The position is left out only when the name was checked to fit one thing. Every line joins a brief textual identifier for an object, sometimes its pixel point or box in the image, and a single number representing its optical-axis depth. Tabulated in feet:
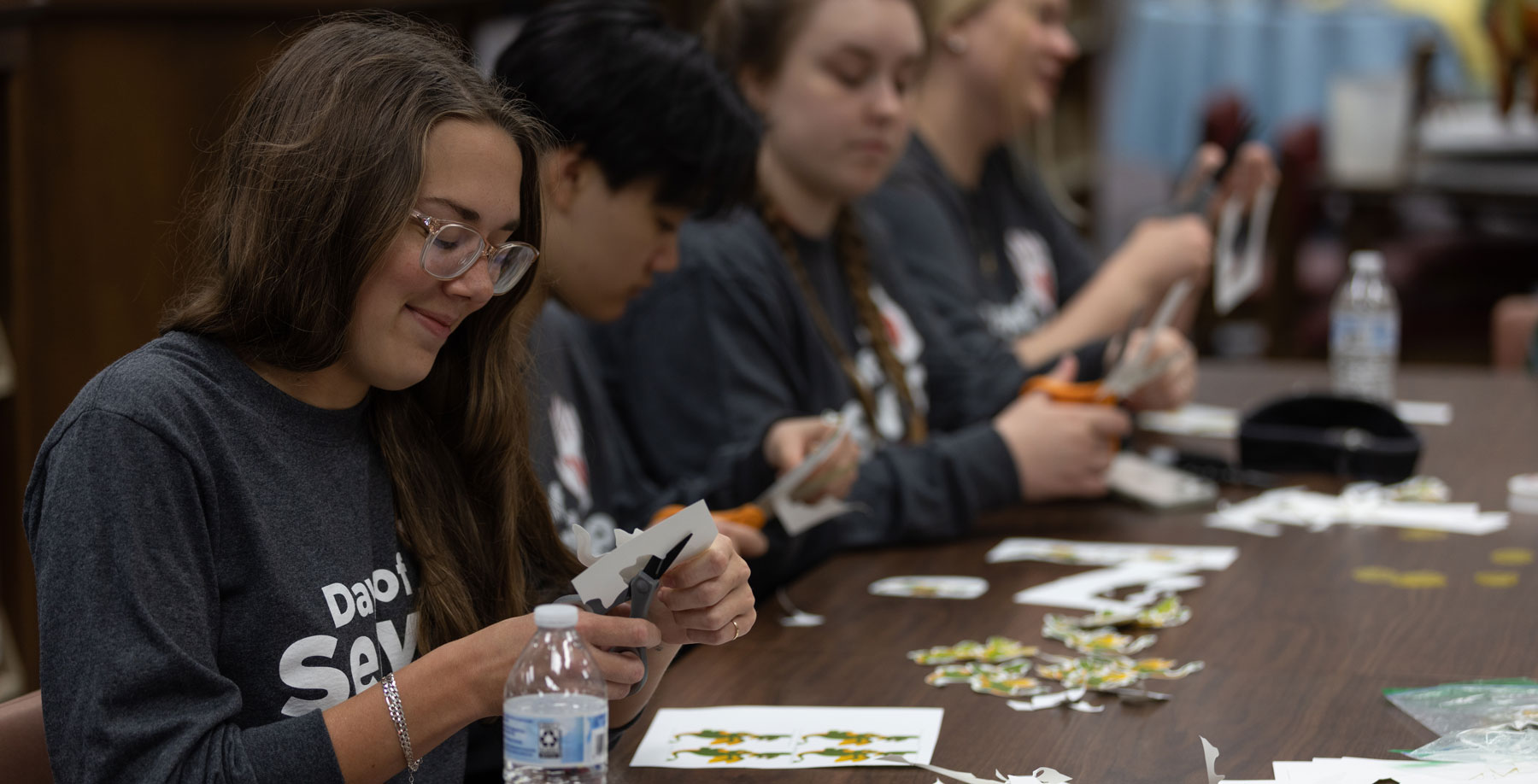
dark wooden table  6.34
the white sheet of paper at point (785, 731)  6.28
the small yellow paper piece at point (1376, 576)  7.80
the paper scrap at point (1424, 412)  11.76
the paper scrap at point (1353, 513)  8.62
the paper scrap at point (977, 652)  6.97
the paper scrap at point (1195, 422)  11.35
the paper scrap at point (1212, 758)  6.10
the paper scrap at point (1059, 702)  6.59
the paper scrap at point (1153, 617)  7.23
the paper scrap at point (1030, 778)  6.11
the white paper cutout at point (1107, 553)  8.03
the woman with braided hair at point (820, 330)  8.36
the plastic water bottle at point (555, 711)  5.46
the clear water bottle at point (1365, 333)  11.52
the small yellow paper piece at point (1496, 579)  7.73
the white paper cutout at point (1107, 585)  7.48
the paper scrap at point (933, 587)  7.66
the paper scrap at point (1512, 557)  8.00
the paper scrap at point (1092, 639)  7.04
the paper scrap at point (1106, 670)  6.75
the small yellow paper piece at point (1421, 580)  7.74
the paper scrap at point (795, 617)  7.36
